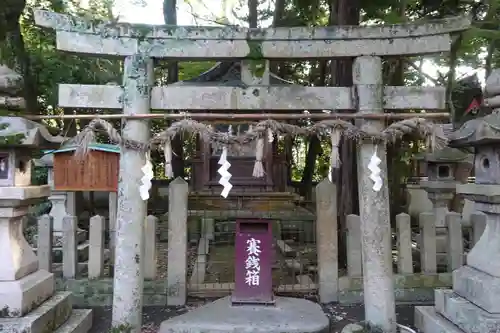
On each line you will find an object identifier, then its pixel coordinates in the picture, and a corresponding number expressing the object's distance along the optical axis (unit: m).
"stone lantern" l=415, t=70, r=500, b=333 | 4.91
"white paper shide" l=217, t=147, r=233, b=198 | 5.28
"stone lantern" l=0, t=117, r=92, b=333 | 5.04
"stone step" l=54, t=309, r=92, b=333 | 5.54
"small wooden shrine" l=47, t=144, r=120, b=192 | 8.95
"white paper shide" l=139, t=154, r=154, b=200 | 5.49
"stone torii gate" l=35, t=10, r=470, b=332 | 5.68
